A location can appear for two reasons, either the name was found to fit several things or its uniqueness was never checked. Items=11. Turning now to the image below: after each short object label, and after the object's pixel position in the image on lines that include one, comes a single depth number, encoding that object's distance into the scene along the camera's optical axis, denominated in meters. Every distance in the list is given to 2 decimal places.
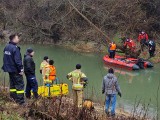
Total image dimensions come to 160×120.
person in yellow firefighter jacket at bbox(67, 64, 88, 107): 10.46
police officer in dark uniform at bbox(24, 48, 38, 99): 10.39
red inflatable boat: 20.58
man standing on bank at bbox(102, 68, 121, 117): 10.56
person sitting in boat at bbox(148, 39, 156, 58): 23.41
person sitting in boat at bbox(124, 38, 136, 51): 23.69
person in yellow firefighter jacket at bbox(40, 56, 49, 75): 12.34
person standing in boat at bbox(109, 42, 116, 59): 22.25
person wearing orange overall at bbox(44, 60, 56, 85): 12.02
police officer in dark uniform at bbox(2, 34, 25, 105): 8.71
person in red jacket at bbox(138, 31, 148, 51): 25.27
